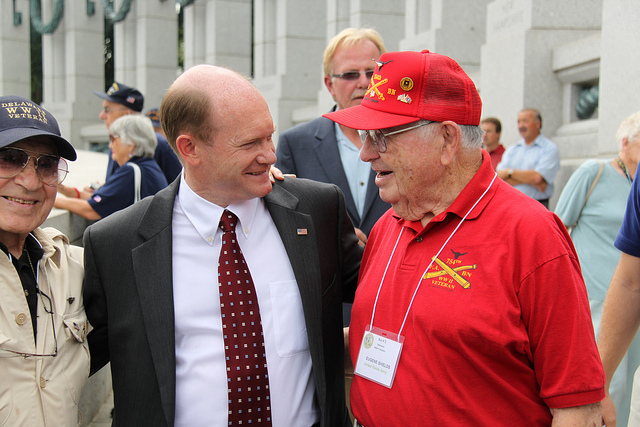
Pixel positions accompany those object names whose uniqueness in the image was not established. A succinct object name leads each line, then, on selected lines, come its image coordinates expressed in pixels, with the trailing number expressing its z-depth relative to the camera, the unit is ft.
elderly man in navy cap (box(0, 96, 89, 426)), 6.60
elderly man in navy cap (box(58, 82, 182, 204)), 20.49
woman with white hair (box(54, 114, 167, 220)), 16.20
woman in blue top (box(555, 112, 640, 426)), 13.61
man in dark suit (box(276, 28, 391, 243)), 11.53
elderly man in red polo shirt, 6.10
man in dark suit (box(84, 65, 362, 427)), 7.18
